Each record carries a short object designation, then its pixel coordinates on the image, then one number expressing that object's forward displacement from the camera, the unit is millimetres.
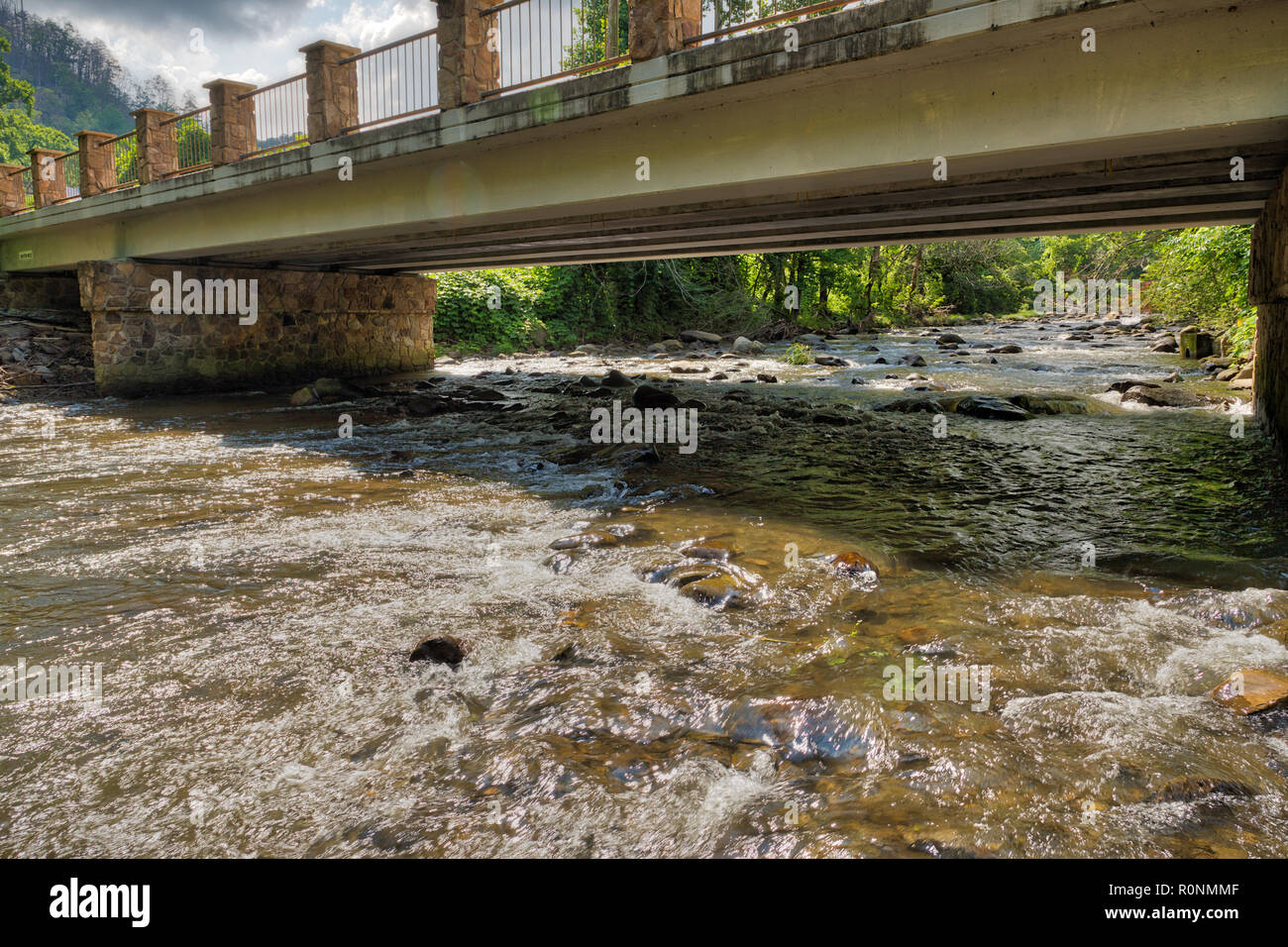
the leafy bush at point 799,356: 21891
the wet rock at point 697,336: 28422
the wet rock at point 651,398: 12828
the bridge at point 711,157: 5910
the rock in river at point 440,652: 4092
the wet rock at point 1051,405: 12528
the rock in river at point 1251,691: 3396
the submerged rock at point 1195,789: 2855
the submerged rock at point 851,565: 5348
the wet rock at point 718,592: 4871
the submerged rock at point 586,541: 6073
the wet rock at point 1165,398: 12492
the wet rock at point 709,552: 5677
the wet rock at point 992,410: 12039
